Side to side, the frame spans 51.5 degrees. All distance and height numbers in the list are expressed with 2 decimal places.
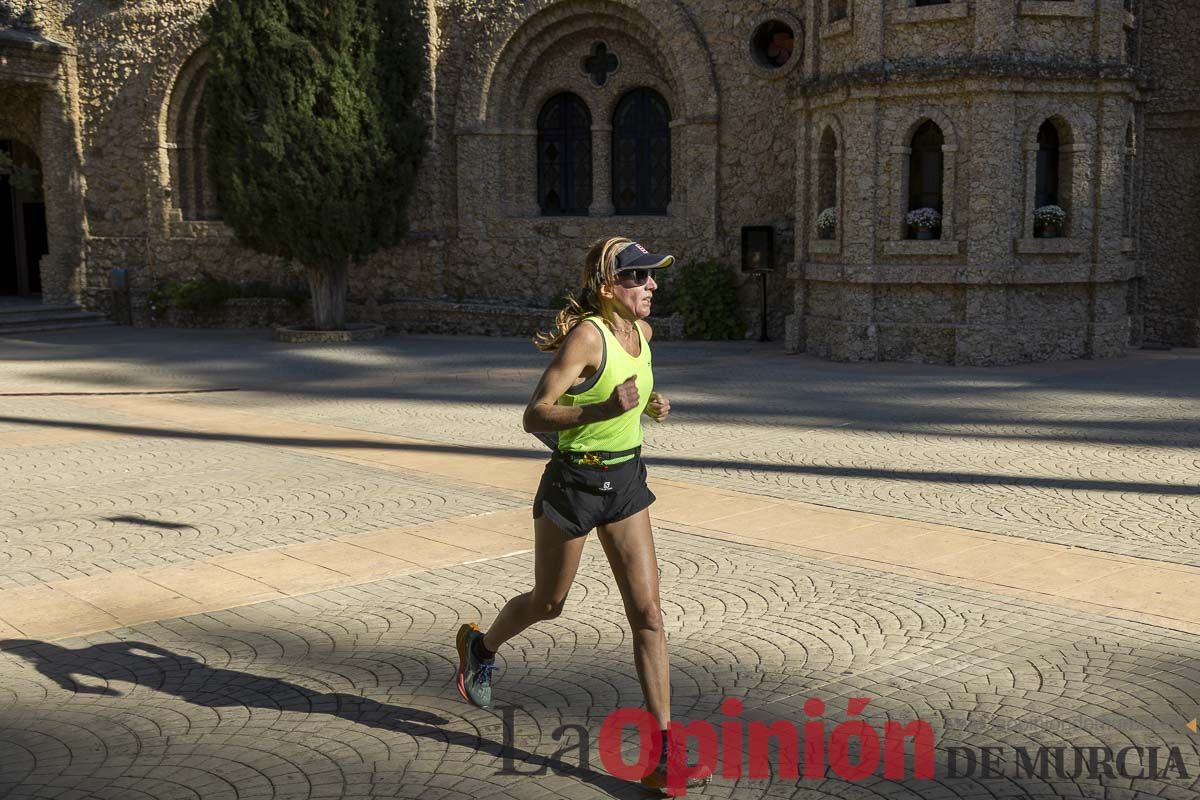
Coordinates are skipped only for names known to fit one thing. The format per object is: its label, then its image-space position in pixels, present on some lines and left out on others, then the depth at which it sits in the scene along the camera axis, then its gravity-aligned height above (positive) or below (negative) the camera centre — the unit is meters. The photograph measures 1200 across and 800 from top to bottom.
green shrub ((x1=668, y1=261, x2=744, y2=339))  20.41 -0.52
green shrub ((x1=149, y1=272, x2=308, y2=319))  25.06 -0.31
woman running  4.31 -0.62
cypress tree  20.77 +2.64
